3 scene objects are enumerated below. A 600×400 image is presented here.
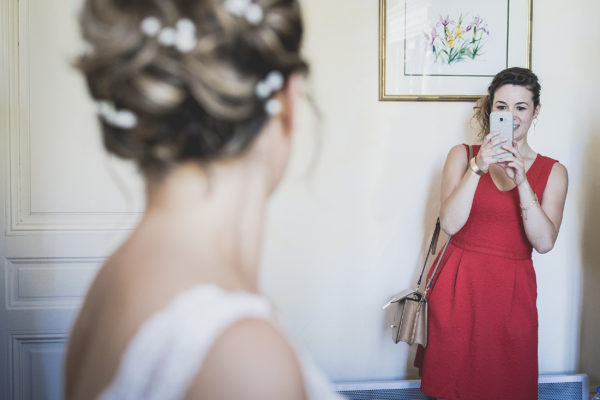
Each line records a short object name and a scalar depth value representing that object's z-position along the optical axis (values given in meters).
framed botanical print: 2.38
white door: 2.16
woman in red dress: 1.96
